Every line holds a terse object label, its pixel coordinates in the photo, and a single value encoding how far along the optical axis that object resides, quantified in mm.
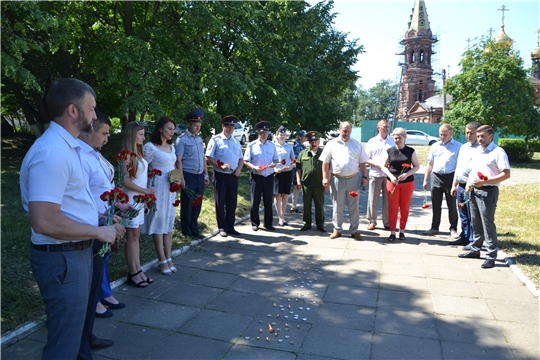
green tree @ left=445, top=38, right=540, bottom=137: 22953
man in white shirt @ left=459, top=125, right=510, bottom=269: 5824
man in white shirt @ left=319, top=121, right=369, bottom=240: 7410
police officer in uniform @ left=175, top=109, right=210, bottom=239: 7012
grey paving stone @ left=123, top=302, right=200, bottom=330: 4105
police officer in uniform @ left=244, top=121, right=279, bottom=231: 8128
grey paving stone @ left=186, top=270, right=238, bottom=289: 5230
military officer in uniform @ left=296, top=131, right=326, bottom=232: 8172
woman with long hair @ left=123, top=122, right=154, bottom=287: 4742
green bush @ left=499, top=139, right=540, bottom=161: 25958
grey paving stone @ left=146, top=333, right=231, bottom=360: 3549
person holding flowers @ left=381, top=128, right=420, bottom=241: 7434
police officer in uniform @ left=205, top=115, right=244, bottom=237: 7555
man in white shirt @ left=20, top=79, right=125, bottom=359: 2291
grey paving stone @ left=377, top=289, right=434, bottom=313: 4613
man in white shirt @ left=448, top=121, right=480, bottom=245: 6918
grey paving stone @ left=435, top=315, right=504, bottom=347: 3883
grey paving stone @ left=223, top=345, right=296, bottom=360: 3544
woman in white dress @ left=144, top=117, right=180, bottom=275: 5391
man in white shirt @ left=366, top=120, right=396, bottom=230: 8266
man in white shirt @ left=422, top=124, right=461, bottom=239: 7676
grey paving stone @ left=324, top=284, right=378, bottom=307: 4742
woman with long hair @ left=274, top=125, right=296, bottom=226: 8820
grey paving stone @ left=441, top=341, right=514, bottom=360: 3604
